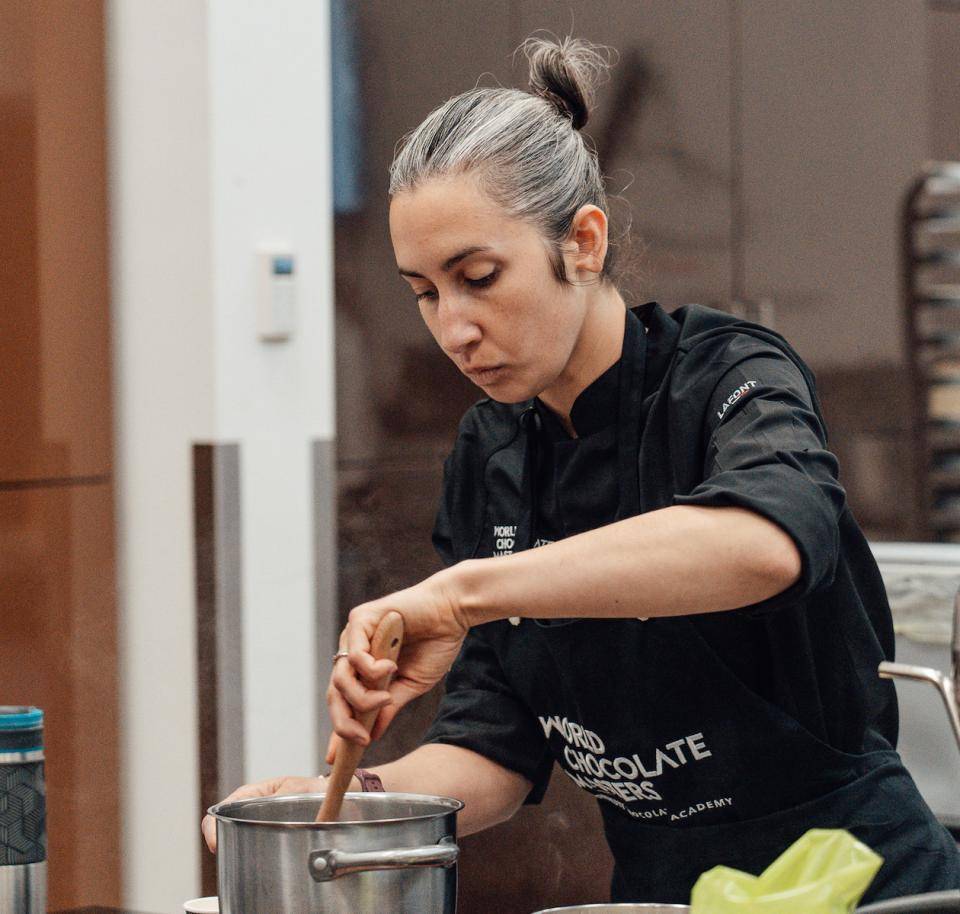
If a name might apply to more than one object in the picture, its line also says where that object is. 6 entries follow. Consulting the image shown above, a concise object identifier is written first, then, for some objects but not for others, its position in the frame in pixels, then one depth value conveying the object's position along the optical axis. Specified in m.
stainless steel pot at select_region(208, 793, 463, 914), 2.65
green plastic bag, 2.46
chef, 2.99
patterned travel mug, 2.93
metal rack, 7.27
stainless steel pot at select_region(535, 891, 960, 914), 2.57
